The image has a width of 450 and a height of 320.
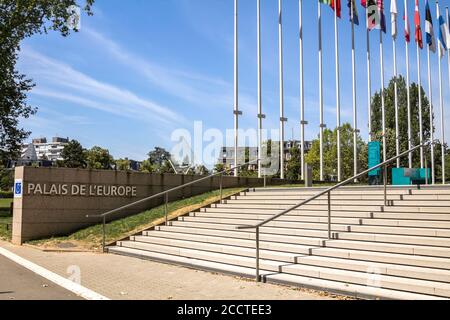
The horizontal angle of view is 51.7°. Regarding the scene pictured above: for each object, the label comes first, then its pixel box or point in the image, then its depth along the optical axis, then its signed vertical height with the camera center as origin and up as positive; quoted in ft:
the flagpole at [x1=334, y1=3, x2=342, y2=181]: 102.32 +22.59
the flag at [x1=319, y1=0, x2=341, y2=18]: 92.73 +37.52
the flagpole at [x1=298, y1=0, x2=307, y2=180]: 93.15 +18.92
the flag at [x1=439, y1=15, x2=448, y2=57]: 115.96 +39.15
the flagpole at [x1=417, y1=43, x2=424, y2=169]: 123.36 +31.90
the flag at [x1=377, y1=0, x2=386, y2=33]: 98.89 +38.28
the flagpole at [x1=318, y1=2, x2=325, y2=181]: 97.30 +21.67
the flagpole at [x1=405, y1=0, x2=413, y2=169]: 121.90 +32.26
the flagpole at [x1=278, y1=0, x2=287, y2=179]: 89.66 +20.95
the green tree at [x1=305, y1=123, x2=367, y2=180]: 161.48 +13.83
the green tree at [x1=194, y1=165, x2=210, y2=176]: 131.71 +6.46
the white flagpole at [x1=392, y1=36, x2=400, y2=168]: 117.39 +32.32
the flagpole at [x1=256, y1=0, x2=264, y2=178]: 83.89 +19.83
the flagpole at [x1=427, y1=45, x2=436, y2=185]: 126.52 +29.70
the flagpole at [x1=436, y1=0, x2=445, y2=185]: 114.62 +29.54
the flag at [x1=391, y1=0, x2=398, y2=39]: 105.30 +39.60
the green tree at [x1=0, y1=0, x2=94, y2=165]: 82.79 +29.22
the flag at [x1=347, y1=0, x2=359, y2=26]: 97.86 +37.72
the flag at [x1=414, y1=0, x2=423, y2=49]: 110.32 +40.31
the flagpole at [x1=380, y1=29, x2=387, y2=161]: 114.77 +31.67
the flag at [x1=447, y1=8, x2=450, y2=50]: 118.52 +38.57
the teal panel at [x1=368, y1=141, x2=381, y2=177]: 64.34 +5.23
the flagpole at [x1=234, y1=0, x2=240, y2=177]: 78.89 +17.28
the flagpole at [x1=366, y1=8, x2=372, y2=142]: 110.42 +30.50
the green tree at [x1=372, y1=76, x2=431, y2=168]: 181.47 +31.69
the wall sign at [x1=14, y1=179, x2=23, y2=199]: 49.14 +0.35
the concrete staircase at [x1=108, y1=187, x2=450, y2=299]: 24.35 -3.64
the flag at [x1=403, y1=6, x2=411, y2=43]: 110.73 +39.24
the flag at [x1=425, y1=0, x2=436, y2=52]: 111.55 +39.44
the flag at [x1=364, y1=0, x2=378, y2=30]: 98.43 +37.43
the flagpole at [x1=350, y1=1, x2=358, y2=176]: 105.45 +23.08
